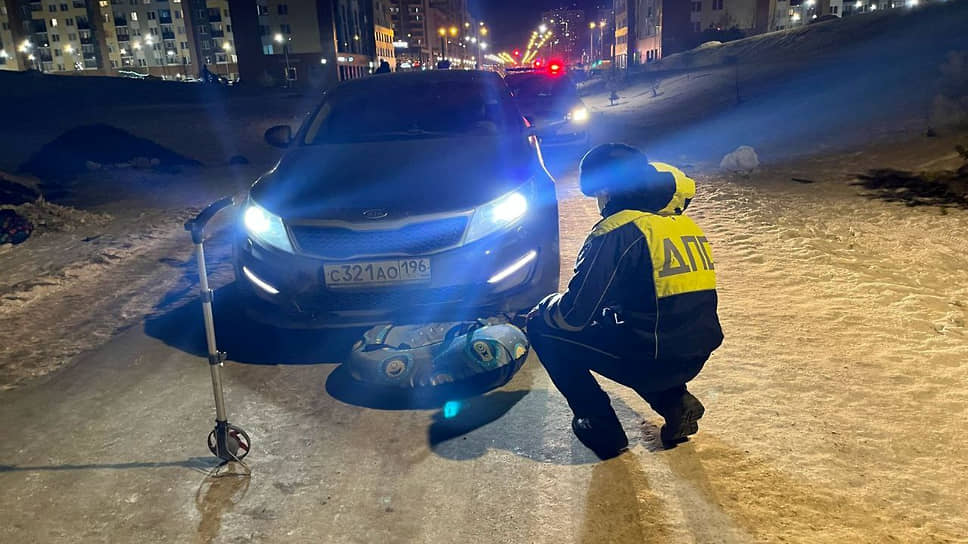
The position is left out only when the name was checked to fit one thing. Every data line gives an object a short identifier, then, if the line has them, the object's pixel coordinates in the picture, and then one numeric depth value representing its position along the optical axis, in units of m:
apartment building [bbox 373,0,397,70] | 100.06
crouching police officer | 2.70
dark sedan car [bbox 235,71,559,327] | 3.74
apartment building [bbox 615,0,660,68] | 77.19
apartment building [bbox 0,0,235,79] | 104.62
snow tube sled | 3.73
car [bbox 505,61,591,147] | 12.87
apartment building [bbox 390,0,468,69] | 135.50
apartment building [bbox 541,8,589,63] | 178.00
